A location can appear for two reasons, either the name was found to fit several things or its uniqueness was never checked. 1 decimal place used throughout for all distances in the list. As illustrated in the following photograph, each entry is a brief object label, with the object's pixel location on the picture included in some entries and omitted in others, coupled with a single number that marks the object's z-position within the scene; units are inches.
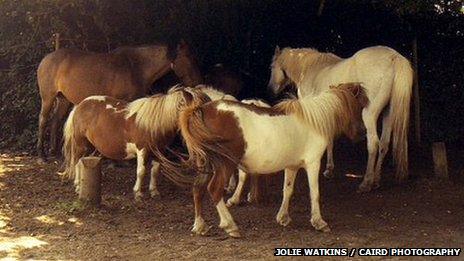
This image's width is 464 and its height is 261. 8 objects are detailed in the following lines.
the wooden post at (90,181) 490.3
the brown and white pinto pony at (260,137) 396.2
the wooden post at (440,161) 576.8
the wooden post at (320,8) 726.2
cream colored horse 559.5
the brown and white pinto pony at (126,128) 476.1
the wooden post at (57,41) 792.3
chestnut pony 699.4
